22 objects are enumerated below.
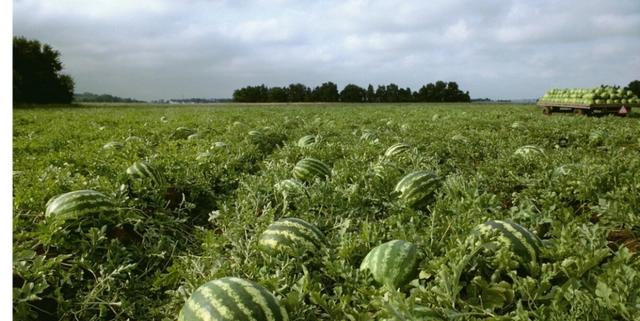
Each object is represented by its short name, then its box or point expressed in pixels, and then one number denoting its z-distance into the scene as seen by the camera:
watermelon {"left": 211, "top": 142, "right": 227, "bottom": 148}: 7.50
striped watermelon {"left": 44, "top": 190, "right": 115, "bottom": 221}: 3.73
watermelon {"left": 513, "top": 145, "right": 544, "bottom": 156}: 6.16
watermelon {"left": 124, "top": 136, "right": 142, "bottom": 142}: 8.75
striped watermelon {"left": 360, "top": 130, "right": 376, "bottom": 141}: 8.84
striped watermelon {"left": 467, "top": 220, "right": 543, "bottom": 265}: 2.79
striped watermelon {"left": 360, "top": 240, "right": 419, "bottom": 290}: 2.66
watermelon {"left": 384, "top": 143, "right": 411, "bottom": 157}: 6.68
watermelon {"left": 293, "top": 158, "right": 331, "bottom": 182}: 5.27
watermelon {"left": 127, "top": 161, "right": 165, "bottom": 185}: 5.08
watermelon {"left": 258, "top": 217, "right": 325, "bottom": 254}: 3.10
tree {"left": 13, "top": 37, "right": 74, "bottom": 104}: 42.66
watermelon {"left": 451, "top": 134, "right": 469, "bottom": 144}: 8.04
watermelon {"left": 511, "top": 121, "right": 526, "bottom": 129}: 10.87
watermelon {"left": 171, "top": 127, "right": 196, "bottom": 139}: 11.02
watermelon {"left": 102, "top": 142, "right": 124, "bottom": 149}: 7.74
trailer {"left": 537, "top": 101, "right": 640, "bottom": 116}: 18.70
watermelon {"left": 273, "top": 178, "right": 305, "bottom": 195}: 4.36
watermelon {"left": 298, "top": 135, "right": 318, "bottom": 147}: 8.13
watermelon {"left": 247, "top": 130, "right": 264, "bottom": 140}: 9.42
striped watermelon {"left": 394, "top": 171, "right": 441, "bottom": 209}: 4.30
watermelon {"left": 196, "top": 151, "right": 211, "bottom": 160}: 6.42
